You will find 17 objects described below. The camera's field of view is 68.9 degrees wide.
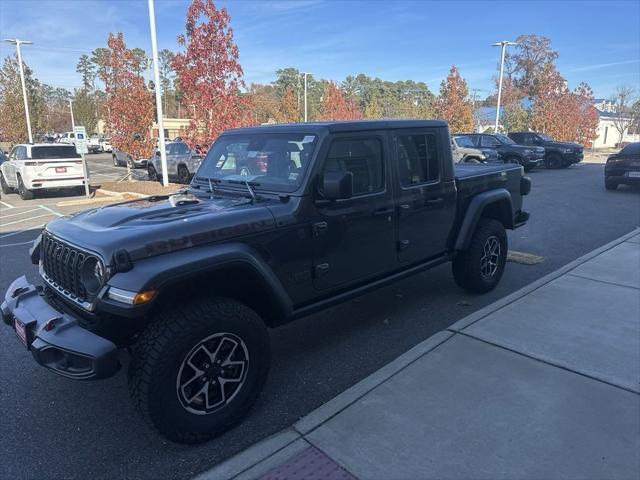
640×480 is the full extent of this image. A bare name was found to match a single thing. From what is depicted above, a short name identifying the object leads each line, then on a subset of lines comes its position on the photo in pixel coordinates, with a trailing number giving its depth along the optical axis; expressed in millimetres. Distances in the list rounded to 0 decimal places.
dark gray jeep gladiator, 2650
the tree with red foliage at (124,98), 16938
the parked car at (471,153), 19594
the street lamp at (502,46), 28178
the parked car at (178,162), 17438
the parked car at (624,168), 13977
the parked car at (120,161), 25006
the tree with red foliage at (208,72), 14266
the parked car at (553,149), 22078
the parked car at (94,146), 45662
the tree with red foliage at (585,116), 33094
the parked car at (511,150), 20344
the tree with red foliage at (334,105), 30683
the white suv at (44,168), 13680
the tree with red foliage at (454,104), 27516
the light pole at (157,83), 14344
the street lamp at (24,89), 24819
